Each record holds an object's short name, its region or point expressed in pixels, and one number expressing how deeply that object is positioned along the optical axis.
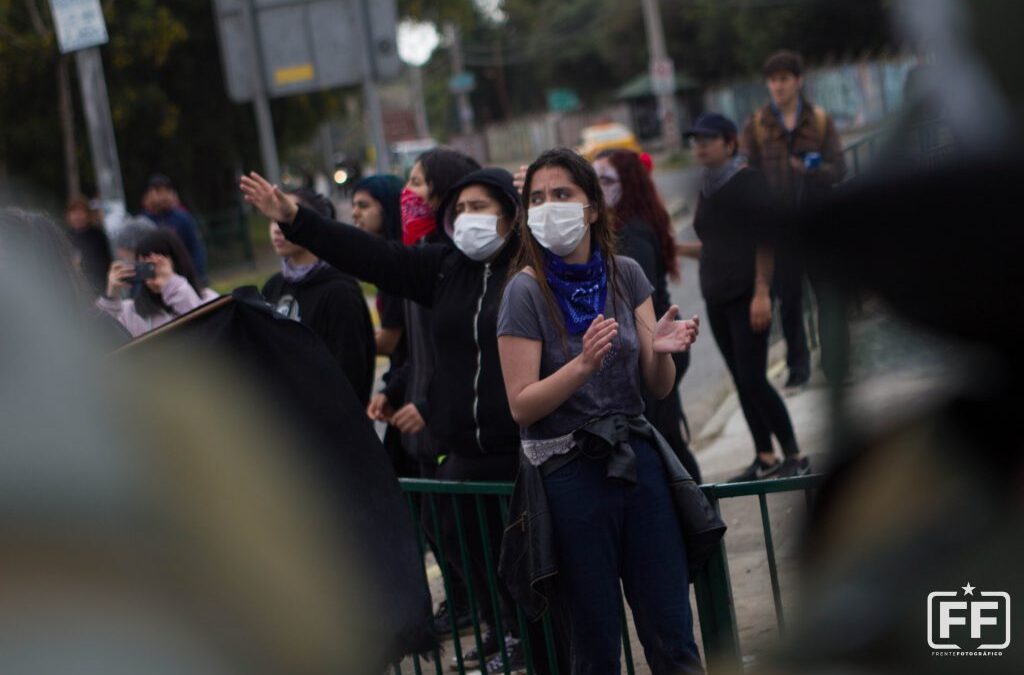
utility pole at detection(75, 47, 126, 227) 13.35
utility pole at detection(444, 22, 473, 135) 63.44
